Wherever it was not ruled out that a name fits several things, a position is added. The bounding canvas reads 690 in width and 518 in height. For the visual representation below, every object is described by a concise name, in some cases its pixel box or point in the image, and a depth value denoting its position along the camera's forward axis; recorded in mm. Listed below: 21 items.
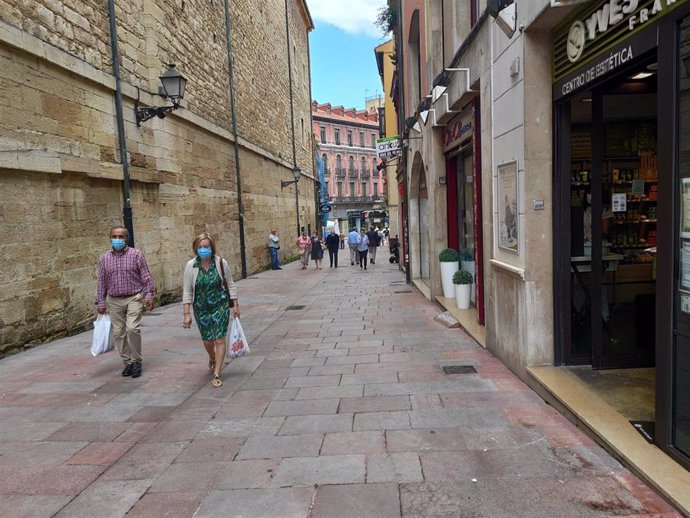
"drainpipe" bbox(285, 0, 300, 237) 28672
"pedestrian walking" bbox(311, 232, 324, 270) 21422
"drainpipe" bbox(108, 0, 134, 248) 9914
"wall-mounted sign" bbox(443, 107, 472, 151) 8125
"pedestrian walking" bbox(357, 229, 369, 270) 21156
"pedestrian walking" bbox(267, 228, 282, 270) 21375
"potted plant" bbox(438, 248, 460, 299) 10047
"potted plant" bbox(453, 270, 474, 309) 9164
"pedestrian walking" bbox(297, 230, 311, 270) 21750
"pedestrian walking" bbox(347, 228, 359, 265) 22531
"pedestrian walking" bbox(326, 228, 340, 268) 22719
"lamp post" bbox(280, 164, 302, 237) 25119
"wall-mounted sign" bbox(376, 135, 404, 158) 14477
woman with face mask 5613
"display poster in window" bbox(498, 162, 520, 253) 5391
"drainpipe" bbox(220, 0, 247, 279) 17484
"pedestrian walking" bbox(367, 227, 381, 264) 23922
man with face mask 5895
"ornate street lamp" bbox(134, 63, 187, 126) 10344
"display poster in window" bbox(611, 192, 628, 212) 5266
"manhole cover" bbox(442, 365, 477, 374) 5797
